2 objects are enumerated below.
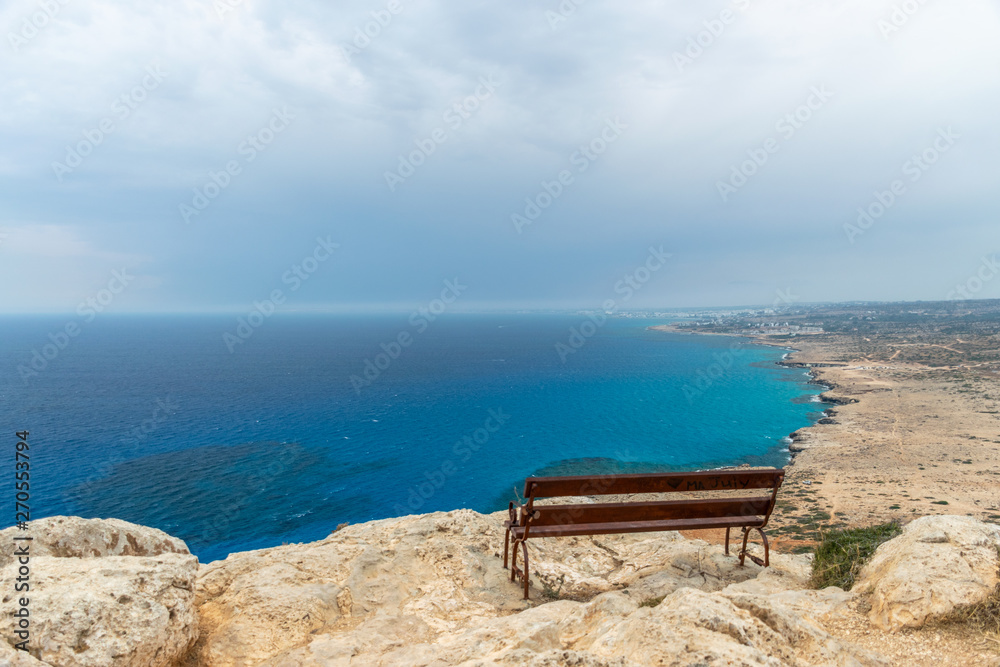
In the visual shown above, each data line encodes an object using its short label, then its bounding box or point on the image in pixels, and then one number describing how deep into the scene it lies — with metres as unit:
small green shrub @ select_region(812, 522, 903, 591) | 6.29
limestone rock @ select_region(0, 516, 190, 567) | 8.04
